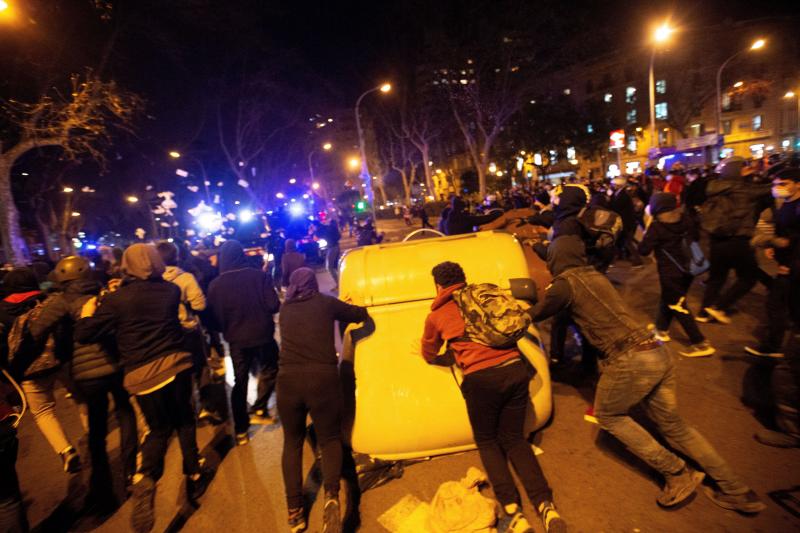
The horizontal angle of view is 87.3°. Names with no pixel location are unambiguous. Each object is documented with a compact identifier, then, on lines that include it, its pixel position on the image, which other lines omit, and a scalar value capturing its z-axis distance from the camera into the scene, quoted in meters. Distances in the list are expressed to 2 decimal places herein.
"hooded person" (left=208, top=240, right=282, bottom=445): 4.16
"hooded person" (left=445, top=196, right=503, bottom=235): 7.25
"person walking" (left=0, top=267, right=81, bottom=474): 3.26
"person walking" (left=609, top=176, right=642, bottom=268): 8.61
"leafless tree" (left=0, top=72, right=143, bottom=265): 11.44
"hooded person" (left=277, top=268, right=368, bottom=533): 2.80
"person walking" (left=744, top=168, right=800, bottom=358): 3.74
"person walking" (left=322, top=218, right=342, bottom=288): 9.03
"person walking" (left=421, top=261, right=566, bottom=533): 2.53
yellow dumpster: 3.04
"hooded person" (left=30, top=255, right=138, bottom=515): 3.41
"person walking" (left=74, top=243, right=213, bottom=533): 3.16
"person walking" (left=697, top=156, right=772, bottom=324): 4.79
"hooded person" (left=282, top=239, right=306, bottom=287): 4.43
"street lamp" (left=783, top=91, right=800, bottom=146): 37.19
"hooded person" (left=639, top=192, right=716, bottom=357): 4.66
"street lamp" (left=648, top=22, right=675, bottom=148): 15.46
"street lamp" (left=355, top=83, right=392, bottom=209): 22.81
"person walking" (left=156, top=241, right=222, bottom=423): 4.42
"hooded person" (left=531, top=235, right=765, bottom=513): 2.54
